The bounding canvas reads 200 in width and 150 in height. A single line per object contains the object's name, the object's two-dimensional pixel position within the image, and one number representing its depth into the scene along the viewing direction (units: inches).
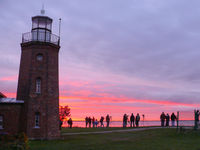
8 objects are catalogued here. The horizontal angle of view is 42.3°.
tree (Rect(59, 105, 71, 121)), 2483.1
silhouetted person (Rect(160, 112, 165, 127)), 1201.4
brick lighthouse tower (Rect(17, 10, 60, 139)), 924.6
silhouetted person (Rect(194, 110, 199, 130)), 927.0
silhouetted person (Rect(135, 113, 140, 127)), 1256.0
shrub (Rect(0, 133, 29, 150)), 636.7
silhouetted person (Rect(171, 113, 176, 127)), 1181.7
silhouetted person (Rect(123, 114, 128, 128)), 1302.9
